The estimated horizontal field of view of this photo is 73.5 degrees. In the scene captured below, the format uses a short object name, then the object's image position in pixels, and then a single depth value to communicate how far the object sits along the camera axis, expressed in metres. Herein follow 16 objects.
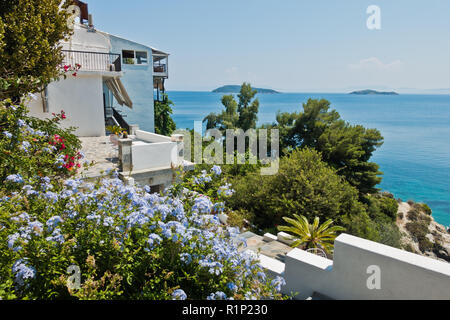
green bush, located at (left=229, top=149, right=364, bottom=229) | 12.95
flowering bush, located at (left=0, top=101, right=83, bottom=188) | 4.63
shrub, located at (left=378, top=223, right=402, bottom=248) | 18.30
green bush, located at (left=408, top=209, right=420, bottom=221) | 30.98
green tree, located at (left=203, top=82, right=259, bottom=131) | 35.72
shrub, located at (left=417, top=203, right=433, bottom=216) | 33.14
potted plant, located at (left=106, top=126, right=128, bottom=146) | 11.29
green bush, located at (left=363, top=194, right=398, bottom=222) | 24.88
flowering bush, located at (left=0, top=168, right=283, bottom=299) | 2.54
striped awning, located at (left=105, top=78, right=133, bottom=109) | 14.18
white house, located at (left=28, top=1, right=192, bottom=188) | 9.09
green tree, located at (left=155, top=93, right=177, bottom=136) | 27.41
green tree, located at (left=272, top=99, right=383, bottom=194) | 24.33
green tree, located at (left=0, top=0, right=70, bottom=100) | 7.38
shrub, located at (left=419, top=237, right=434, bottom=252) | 26.42
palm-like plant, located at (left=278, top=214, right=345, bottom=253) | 8.57
